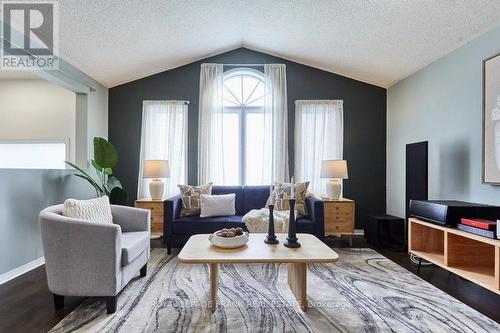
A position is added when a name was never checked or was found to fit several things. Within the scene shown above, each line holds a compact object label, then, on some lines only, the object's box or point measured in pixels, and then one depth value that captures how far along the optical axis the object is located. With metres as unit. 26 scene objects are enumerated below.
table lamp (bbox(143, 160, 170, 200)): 3.86
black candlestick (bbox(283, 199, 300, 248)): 2.14
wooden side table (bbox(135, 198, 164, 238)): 3.71
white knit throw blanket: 3.21
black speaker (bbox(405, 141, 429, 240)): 3.01
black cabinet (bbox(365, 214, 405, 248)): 3.61
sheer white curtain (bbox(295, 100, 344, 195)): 4.43
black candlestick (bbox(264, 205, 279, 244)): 2.25
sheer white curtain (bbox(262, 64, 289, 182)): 4.42
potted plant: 3.45
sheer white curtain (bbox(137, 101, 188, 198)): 4.40
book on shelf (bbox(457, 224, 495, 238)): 2.10
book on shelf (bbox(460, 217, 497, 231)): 2.11
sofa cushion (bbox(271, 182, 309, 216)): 3.55
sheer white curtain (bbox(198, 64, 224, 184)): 4.41
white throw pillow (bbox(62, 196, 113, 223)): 2.19
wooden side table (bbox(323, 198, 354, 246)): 3.81
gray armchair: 1.95
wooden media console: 2.11
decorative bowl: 2.06
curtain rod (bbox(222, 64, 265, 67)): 4.56
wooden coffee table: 1.84
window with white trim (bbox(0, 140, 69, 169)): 4.47
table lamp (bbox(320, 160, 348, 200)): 3.91
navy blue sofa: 3.30
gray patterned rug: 1.83
